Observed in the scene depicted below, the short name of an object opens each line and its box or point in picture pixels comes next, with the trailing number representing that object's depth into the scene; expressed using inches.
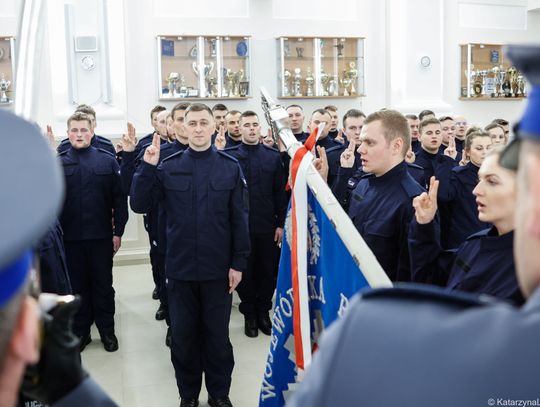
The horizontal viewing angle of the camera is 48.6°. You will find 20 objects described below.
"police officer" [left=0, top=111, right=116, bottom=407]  21.7
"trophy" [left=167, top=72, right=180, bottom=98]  280.5
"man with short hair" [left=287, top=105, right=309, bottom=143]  229.3
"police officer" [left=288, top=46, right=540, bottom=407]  25.2
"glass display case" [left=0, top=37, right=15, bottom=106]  252.2
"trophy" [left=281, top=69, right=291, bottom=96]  296.7
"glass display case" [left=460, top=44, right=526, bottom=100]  329.1
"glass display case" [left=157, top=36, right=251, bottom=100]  281.0
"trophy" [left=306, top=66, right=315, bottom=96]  302.7
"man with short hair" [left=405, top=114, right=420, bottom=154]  253.4
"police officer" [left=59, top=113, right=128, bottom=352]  160.1
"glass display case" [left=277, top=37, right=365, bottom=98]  298.2
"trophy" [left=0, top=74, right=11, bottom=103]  251.8
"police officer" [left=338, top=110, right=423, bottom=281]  106.2
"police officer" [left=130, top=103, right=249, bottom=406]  125.0
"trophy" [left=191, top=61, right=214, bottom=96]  286.4
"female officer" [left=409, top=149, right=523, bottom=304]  70.9
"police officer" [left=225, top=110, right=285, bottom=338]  177.3
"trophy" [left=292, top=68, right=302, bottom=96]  301.0
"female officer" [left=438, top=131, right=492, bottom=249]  157.4
